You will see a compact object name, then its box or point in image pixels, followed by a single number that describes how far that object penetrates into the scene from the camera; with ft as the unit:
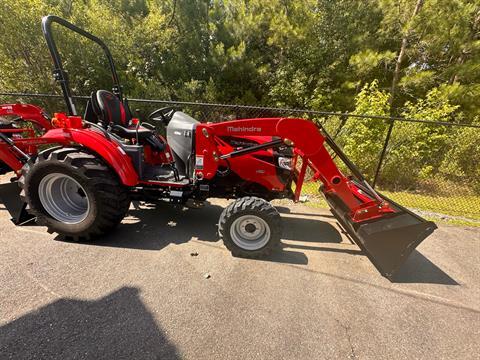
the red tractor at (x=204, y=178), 8.75
